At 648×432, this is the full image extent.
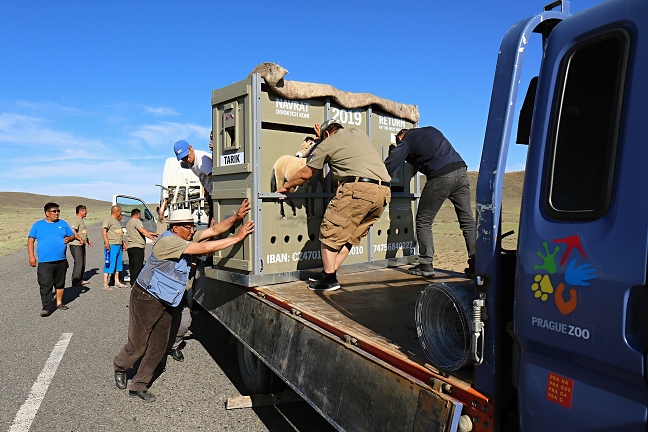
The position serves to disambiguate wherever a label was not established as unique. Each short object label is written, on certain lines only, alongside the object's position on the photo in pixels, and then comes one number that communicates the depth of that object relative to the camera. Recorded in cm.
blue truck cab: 151
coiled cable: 227
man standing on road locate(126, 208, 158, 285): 983
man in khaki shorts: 439
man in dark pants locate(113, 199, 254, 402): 470
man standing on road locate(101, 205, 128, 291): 1069
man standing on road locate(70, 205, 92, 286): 1076
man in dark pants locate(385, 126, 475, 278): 489
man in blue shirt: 838
